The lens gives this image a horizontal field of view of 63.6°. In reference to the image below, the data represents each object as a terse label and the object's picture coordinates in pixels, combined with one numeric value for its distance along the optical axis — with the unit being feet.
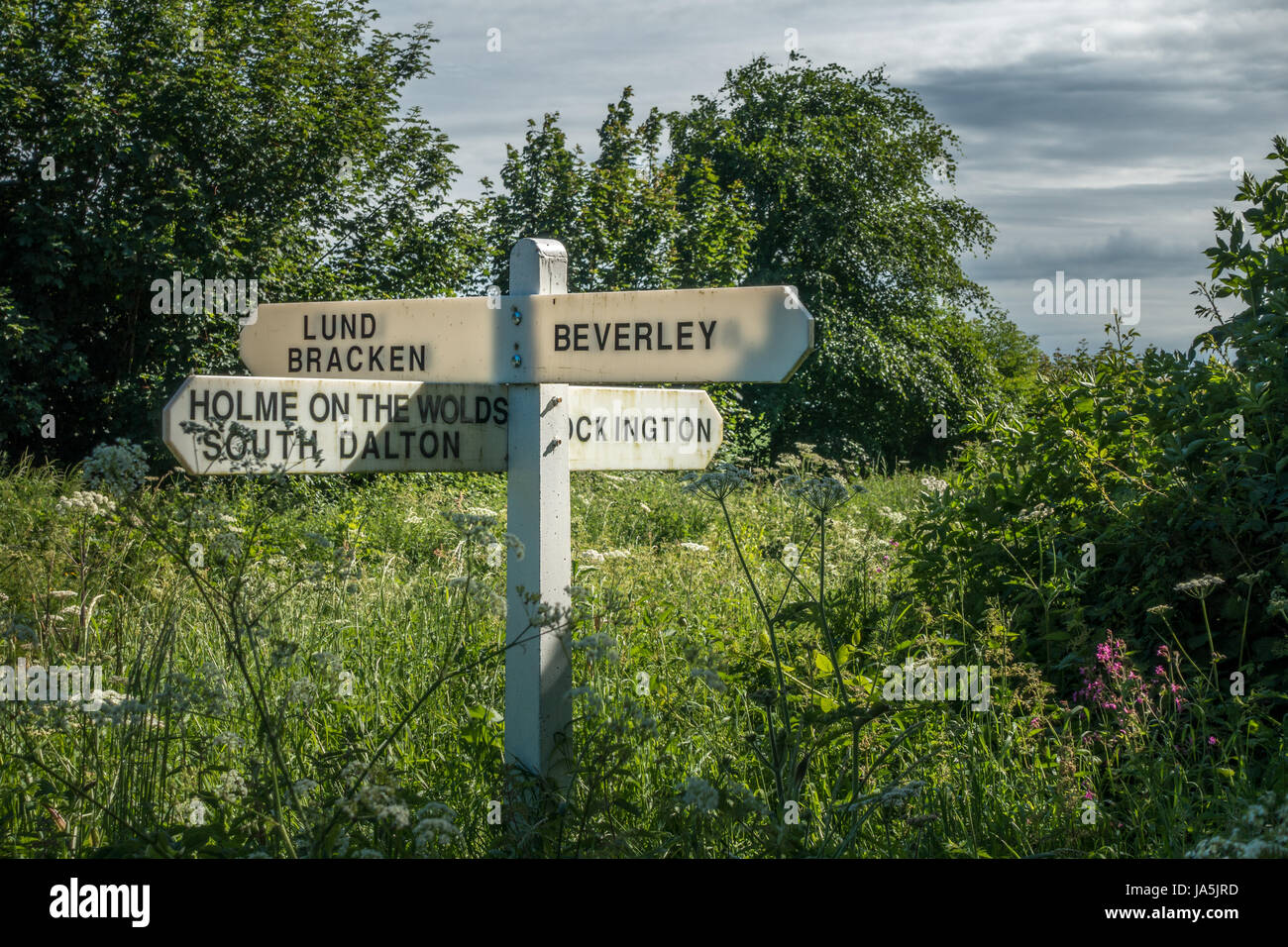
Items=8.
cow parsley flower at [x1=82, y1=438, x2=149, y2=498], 7.00
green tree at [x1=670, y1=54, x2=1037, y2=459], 78.74
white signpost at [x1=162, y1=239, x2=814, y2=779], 9.50
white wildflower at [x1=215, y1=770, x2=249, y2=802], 7.23
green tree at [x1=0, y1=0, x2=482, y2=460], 40.29
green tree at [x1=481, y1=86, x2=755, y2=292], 49.55
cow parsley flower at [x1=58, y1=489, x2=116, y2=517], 11.69
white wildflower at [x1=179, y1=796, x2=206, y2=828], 7.82
